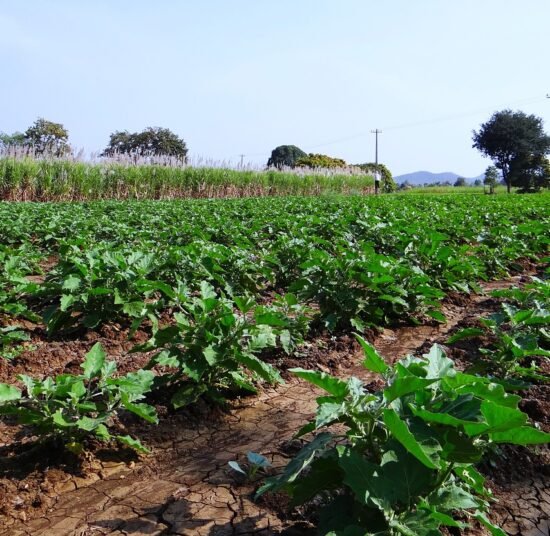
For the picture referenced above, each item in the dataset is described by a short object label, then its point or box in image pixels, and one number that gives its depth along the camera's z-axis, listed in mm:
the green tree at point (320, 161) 48866
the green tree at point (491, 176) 58819
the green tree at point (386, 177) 53194
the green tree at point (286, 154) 74562
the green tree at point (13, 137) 61556
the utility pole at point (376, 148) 58253
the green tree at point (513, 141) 66500
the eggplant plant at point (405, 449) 1470
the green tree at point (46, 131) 54175
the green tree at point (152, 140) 61219
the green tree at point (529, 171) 60612
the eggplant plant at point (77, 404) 2334
